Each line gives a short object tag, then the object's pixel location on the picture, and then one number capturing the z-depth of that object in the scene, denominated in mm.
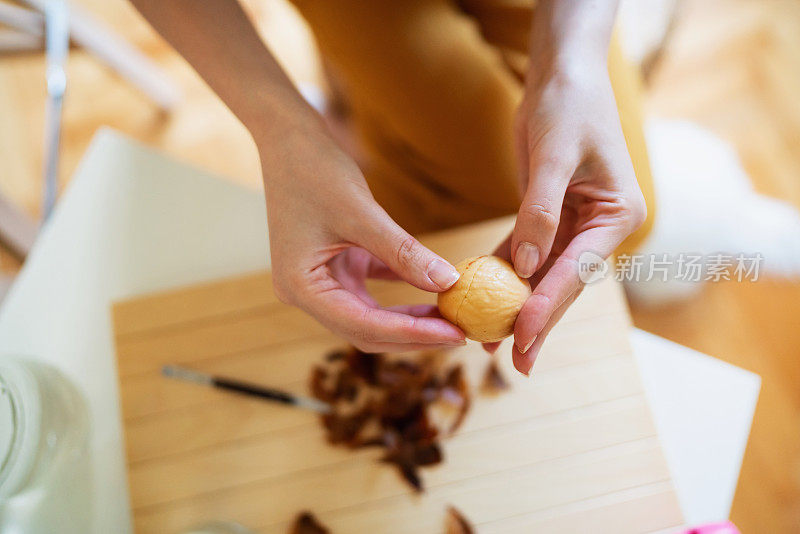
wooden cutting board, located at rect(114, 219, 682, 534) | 609
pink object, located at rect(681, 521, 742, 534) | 586
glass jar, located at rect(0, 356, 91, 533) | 589
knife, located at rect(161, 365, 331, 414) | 635
